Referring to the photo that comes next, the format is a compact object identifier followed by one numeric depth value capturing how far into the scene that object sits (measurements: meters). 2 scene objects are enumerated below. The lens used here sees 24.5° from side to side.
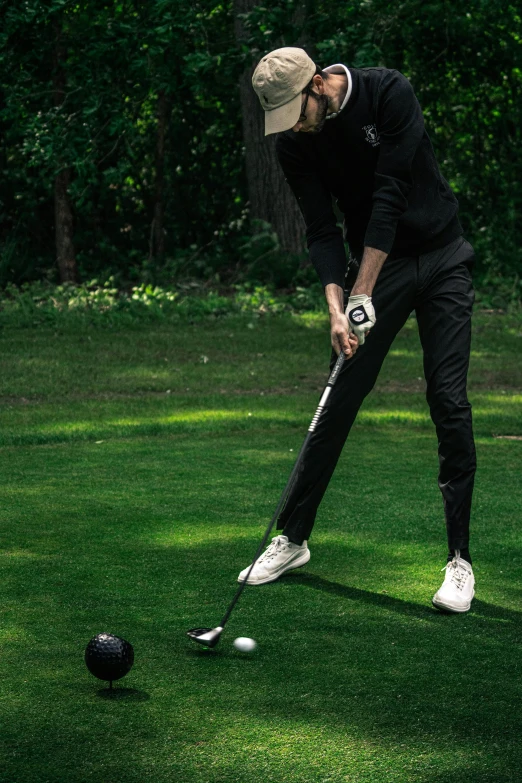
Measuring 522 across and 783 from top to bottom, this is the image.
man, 4.19
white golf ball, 3.59
